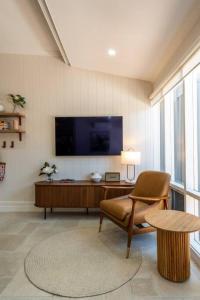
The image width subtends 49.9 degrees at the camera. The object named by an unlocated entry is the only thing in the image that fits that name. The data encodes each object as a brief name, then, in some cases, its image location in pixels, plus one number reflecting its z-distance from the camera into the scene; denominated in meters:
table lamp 3.72
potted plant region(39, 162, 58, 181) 3.94
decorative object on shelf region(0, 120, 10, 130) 3.99
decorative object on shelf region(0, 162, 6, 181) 4.05
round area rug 1.91
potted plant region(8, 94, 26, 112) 4.09
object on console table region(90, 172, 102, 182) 3.93
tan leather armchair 2.52
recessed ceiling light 3.21
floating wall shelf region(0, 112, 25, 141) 3.97
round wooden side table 1.94
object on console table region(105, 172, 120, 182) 3.99
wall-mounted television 4.07
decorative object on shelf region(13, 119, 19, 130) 4.02
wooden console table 3.69
